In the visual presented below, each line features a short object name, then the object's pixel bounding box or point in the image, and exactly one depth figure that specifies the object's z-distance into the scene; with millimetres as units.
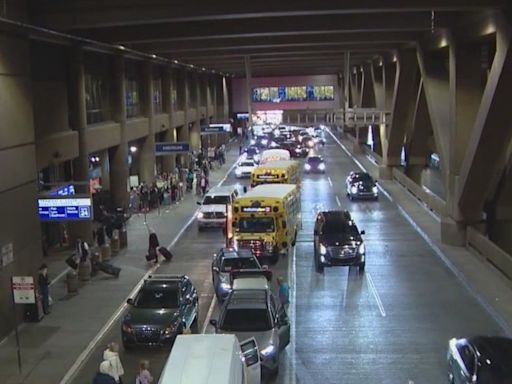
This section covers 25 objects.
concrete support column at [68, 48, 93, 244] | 31172
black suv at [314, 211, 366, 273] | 25641
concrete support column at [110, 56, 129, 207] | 39094
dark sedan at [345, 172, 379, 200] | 42969
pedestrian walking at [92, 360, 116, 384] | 14086
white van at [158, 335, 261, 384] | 11539
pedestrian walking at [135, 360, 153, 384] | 14109
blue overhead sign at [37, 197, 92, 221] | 22516
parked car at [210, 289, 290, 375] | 16094
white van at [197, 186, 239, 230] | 34781
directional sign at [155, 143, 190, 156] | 40594
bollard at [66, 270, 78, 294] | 23750
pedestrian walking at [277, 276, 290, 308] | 20656
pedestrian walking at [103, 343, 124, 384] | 14672
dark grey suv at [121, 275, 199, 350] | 18156
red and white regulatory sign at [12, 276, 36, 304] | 17406
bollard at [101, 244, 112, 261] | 28578
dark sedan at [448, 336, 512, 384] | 13375
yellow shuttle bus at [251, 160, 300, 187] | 38438
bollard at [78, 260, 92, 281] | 25531
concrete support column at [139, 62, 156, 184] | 46781
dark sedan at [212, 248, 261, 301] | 22375
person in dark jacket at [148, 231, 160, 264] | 28156
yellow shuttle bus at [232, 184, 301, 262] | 27422
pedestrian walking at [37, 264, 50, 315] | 21484
